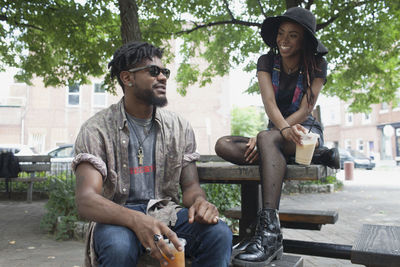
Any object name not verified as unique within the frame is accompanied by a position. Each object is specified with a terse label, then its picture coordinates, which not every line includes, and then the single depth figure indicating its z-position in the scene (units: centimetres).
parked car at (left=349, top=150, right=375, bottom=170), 2553
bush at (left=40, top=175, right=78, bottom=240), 574
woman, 246
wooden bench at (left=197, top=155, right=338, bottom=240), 253
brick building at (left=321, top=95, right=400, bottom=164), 3359
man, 202
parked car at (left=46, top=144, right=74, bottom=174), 1099
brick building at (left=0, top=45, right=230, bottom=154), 2661
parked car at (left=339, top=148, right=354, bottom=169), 2528
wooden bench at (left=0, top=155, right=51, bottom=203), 973
